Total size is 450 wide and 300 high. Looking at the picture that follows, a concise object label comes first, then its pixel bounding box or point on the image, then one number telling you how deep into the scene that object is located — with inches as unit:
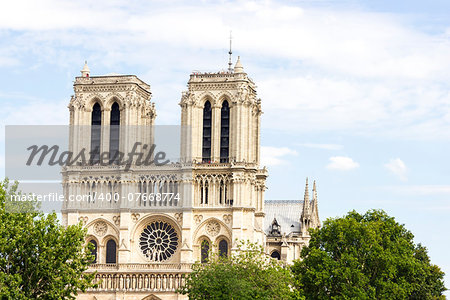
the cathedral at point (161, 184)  4224.9
